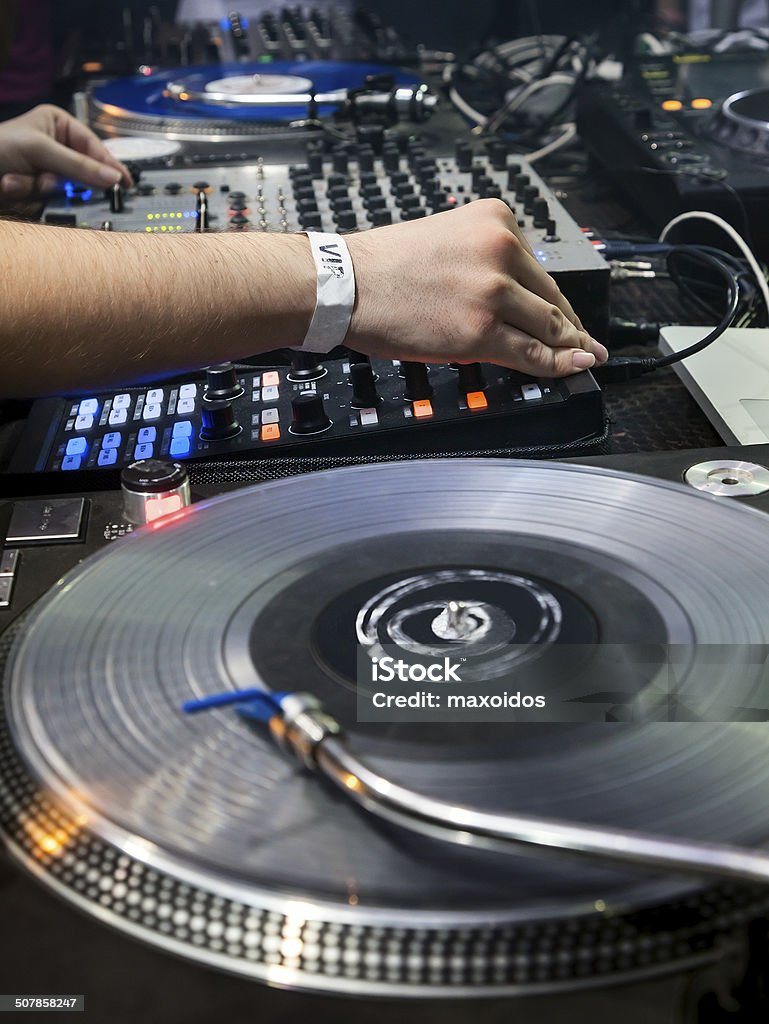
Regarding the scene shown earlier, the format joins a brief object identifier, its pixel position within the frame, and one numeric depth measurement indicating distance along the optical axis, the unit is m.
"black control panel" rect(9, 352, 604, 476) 0.93
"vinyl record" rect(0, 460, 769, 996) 0.41
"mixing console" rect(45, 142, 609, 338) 1.20
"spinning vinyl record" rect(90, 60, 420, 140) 1.86
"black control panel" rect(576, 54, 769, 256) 1.46
